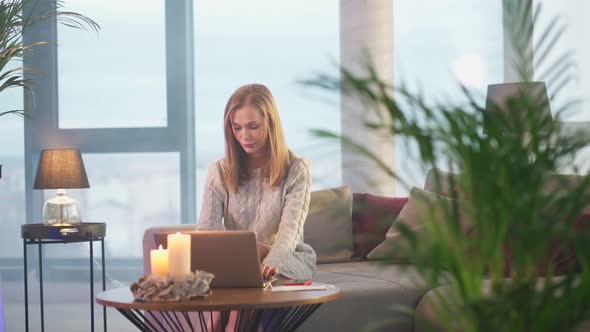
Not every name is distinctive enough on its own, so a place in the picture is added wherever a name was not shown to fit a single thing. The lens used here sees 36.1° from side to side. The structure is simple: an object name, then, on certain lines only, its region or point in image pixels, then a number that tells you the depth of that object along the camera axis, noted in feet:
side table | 14.51
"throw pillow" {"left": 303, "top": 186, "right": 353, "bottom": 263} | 14.29
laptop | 8.38
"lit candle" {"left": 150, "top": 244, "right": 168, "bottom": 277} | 8.30
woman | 10.68
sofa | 11.49
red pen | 9.11
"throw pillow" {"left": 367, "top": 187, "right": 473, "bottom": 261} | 12.73
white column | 17.25
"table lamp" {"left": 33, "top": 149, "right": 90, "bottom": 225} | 14.78
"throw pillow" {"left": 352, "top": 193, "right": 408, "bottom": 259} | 14.52
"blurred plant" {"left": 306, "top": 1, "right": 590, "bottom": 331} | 3.17
